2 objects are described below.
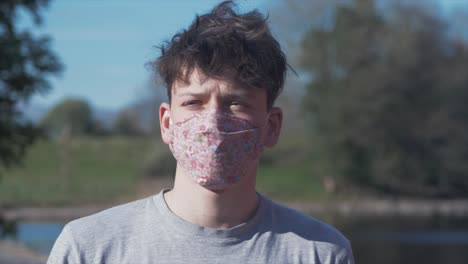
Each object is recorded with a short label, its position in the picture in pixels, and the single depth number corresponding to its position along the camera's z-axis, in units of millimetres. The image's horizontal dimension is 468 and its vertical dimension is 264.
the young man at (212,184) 2459
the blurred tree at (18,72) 12711
